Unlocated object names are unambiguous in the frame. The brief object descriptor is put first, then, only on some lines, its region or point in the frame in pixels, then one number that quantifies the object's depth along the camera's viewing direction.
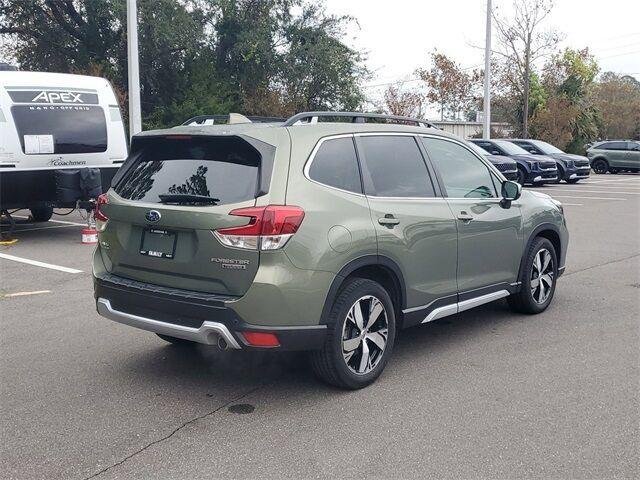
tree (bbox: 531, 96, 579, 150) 36.75
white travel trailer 10.62
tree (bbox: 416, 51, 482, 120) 44.34
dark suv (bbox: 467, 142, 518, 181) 21.19
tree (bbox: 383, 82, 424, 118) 41.03
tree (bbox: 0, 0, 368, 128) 23.98
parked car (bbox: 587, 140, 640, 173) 31.83
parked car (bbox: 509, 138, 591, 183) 24.25
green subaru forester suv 4.07
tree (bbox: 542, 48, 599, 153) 39.22
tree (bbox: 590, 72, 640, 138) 59.16
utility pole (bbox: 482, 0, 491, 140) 26.22
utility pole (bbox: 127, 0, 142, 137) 15.41
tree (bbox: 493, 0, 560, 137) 35.83
